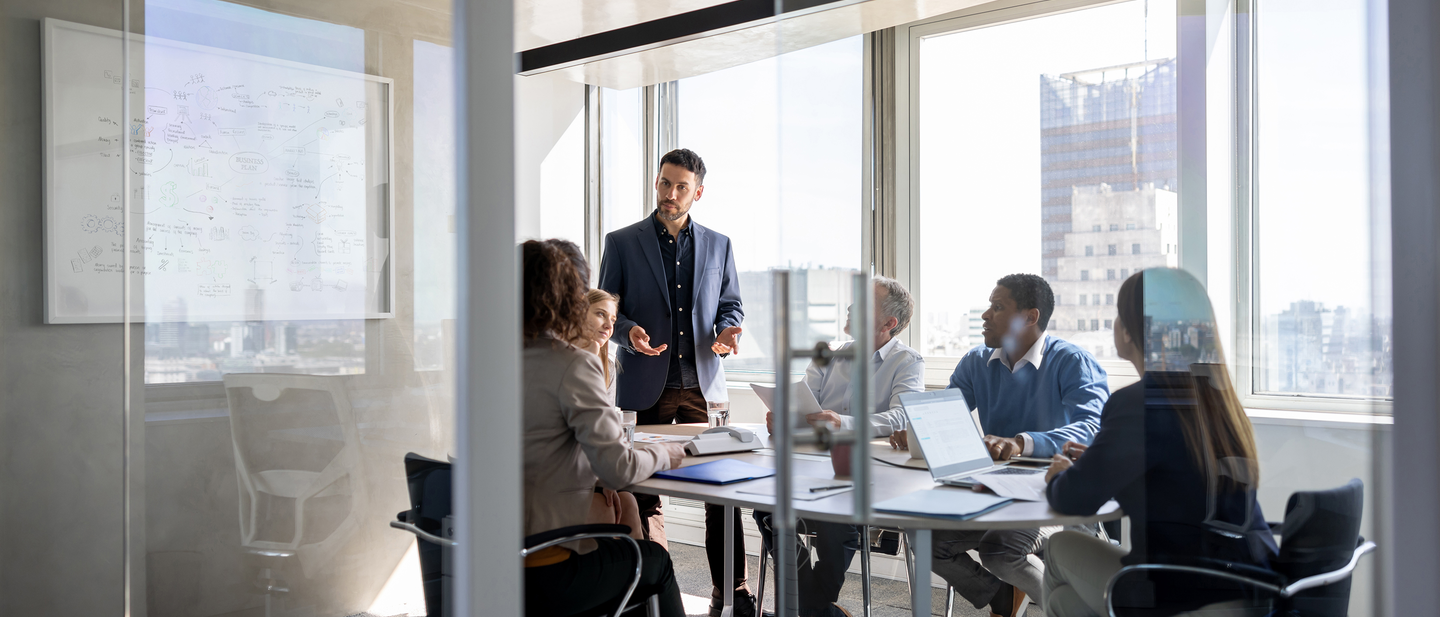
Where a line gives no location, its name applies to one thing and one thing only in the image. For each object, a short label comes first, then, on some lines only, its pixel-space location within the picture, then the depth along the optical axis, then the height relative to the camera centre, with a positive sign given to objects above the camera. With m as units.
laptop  2.16 -0.33
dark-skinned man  1.98 -0.22
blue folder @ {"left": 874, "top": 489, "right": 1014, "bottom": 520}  1.84 -0.42
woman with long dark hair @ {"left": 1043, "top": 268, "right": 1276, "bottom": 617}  1.95 -0.33
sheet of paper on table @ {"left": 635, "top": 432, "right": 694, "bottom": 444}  2.70 -0.41
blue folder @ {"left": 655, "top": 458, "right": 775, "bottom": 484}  2.18 -0.42
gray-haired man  2.52 -0.32
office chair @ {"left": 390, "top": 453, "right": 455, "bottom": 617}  1.80 -0.45
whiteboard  2.07 +0.33
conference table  1.83 -0.43
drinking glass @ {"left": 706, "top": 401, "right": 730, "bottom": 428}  2.92 -0.35
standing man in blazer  3.75 +0.03
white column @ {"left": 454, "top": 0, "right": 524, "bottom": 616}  1.67 -0.04
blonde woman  3.01 -0.02
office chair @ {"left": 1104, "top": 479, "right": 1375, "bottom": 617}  2.01 -0.58
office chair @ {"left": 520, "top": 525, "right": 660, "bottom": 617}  2.00 -0.53
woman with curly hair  2.05 -0.32
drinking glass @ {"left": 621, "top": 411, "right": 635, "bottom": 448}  2.50 -0.34
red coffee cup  1.87 -0.33
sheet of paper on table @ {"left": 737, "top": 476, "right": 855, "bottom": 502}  1.94 -0.40
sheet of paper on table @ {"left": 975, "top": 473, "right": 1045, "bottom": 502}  1.98 -0.41
